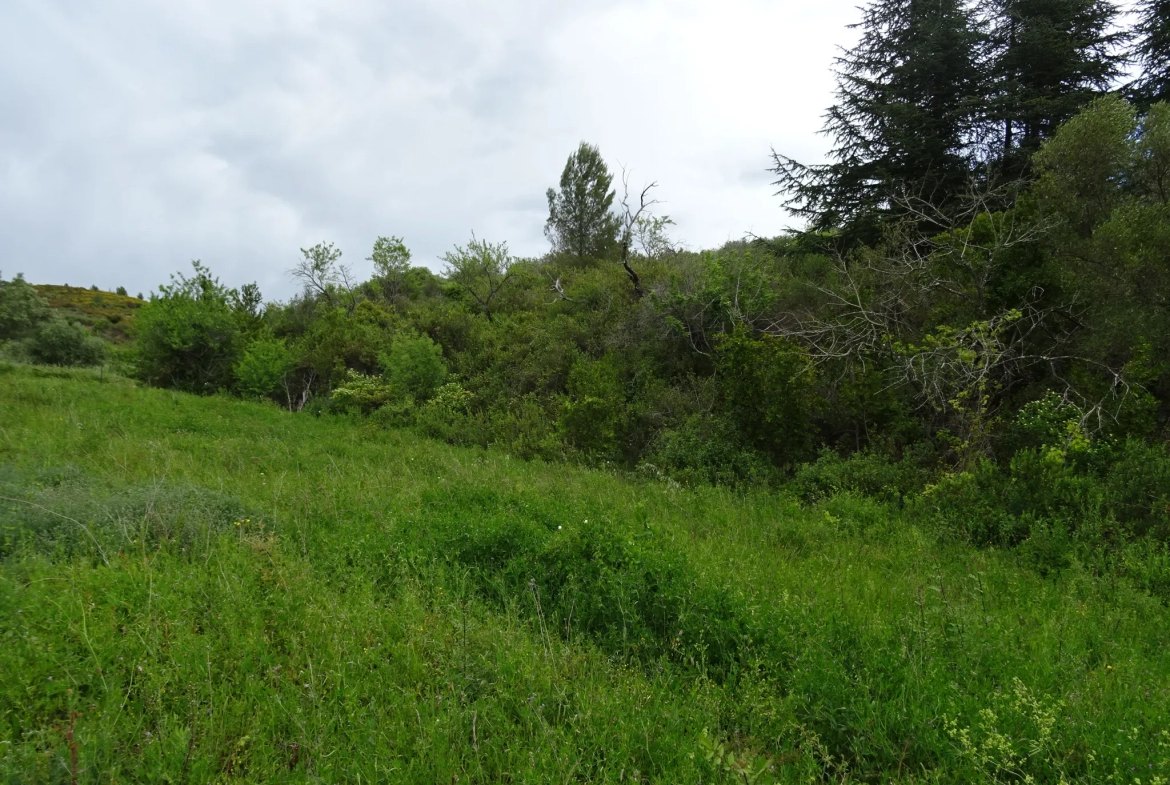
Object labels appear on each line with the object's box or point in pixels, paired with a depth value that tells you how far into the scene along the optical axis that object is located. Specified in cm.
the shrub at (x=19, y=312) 2853
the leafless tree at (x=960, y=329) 786
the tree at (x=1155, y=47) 1159
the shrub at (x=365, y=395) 1700
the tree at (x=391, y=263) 2997
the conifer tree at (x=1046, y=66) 1177
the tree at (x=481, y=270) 2341
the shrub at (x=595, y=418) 1182
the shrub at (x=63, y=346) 2539
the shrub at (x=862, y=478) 778
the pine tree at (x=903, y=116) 1277
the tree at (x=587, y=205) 2716
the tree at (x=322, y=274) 2997
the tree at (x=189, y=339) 1939
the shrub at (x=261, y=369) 1920
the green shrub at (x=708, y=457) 930
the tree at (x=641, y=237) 1655
